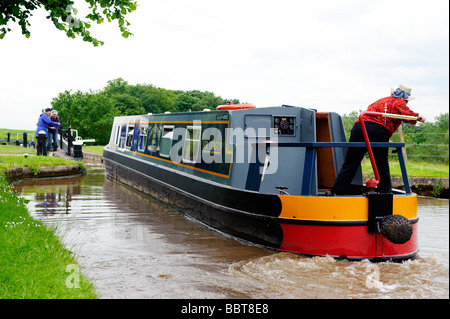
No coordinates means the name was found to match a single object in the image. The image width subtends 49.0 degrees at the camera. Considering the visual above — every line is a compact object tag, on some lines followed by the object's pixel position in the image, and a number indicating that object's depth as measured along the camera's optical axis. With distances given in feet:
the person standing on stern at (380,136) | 18.99
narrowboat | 17.46
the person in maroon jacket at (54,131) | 52.81
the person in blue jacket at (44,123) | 49.42
